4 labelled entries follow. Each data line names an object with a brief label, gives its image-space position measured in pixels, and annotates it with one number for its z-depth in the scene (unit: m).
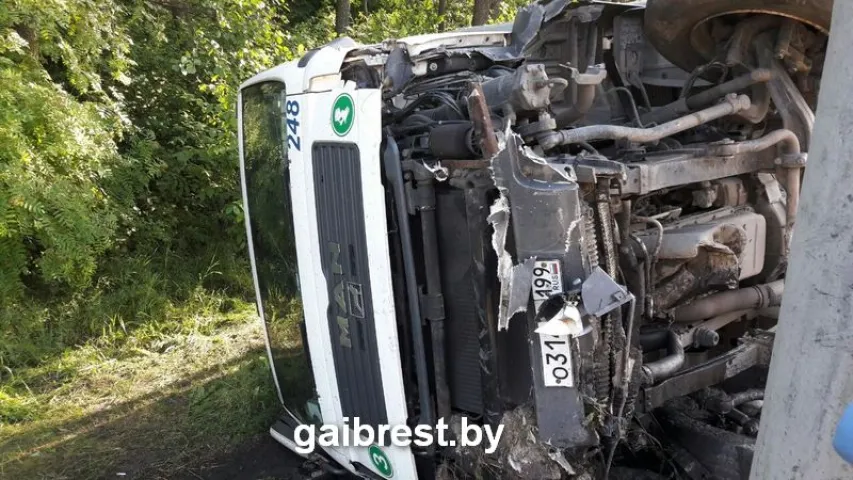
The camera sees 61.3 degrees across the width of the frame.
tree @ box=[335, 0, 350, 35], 9.02
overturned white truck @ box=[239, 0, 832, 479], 2.30
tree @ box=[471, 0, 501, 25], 8.82
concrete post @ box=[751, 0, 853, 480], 1.17
